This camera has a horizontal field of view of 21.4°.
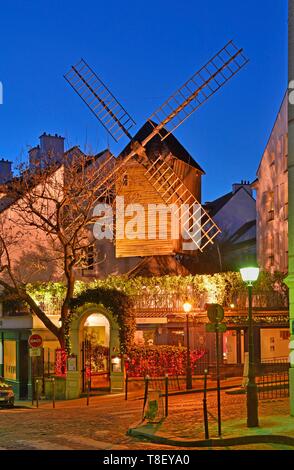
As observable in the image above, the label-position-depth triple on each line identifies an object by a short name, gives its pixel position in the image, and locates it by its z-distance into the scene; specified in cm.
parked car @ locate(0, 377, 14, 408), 3025
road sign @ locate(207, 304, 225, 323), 1825
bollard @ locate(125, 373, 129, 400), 2862
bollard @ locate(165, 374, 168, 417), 2116
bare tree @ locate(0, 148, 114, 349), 3362
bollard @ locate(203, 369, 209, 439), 1645
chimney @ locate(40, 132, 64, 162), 4775
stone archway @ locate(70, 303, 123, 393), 3127
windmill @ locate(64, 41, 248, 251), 4171
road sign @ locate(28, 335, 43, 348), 2962
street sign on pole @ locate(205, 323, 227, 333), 1812
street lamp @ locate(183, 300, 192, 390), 2986
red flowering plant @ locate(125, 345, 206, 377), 3225
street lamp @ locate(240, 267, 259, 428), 1742
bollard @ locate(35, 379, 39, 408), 2901
